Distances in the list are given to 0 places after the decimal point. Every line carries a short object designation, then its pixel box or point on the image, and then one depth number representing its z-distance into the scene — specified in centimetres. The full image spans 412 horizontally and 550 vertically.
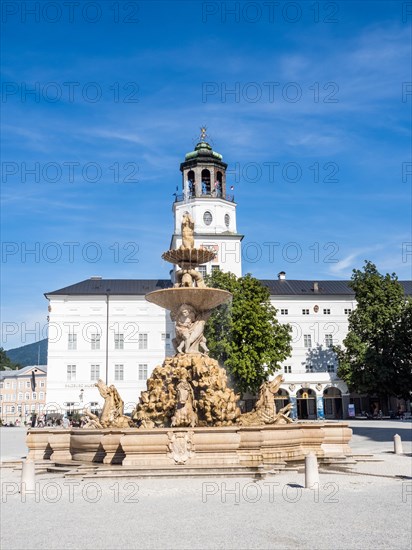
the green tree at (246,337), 4500
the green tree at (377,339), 5134
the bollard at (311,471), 1203
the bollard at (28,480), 1198
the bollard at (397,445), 1977
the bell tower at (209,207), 6531
